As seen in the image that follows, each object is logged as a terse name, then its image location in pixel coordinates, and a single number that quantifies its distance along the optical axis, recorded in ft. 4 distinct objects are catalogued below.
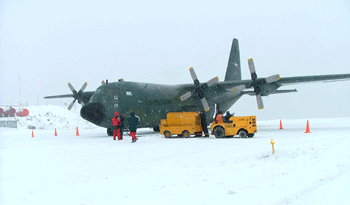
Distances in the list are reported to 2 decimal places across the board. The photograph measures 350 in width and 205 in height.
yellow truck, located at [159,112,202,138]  54.95
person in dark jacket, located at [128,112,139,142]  47.07
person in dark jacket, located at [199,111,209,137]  56.49
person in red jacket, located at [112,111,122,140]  53.05
